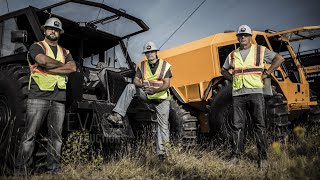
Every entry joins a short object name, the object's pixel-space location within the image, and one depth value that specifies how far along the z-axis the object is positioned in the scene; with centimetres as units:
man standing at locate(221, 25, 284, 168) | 496
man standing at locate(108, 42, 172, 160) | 538
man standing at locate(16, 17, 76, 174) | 431
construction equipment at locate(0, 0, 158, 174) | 501
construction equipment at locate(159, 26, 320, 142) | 664
